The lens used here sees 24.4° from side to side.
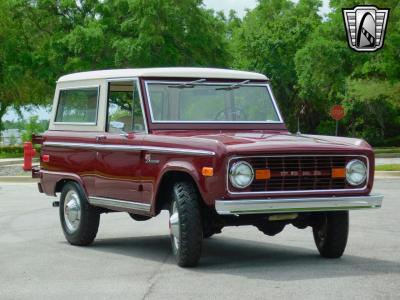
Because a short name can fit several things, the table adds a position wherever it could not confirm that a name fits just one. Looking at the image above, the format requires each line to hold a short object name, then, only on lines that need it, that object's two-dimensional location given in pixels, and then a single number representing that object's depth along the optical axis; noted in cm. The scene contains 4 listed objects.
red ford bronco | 897
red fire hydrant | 2930
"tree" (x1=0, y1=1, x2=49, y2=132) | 4519
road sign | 4159
